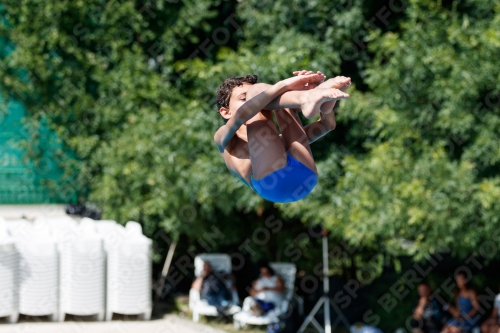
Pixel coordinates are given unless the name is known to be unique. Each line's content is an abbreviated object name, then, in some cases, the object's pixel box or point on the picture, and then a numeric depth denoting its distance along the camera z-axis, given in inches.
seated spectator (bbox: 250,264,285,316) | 700.0
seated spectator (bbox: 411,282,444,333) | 607.5
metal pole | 661.3
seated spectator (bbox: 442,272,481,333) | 603.5
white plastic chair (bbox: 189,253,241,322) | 735.8
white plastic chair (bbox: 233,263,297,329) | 697.6
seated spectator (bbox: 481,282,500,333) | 590.6
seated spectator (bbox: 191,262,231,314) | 730.2
